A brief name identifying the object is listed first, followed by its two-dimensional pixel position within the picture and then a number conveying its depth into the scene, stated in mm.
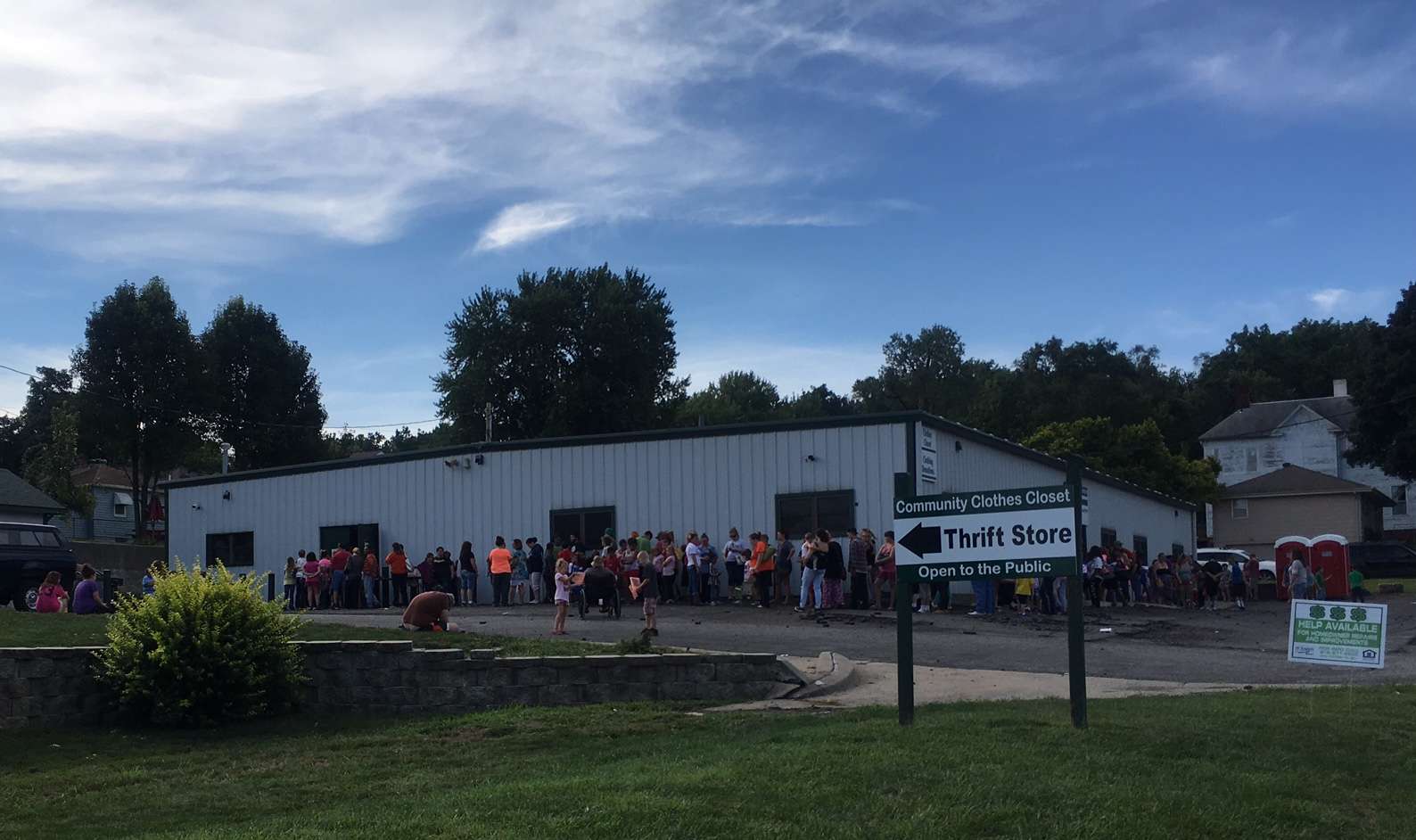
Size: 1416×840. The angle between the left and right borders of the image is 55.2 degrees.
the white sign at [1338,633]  12359
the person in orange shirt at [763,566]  25438
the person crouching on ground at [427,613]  17234
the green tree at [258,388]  62125
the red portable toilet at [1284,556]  38750
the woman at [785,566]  25812
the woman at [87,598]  20172
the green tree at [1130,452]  60875
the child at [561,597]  19281
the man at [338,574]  29328
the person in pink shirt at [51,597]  20406
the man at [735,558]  26703
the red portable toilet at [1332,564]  36688
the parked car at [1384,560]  53969
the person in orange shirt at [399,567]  29234
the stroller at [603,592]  22484
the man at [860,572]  24812
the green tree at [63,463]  50844
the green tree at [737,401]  86438
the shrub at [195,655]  13086
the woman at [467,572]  28969
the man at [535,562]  28297
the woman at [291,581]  29984
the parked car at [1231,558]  41750
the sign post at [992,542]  9625
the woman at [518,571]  28312
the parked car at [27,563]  24703
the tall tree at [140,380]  55125
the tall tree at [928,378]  93625
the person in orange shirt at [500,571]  27188
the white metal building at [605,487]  27422
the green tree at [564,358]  58812
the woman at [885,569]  24141
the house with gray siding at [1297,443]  77000
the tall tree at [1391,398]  58156
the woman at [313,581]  29344
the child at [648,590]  18078
